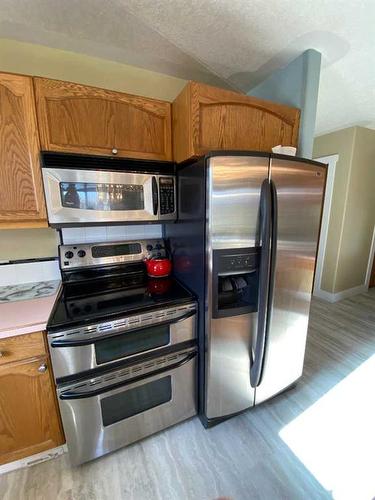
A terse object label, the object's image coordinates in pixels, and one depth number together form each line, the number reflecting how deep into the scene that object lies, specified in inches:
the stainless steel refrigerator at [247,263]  45.0
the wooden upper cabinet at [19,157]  44.1
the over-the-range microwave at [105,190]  48.7
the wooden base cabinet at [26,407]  43.4
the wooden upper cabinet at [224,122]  48.7
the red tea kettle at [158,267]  66.1
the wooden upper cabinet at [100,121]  46.9
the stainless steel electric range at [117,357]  43.8
